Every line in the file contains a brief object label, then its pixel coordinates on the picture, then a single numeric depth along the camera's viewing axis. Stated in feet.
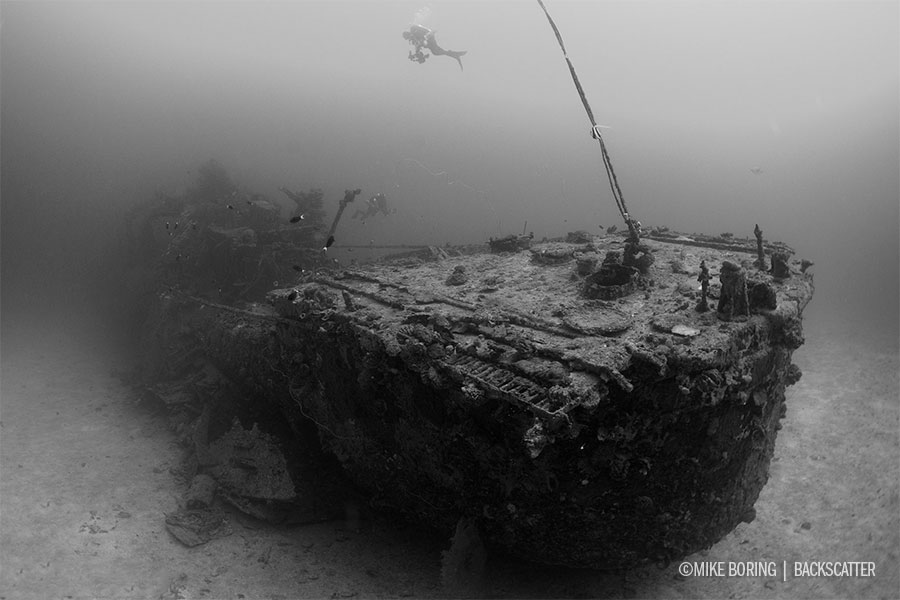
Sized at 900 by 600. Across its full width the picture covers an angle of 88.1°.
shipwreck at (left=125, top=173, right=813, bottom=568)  14.56
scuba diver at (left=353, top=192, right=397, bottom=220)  52.80
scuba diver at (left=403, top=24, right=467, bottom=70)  63.99
